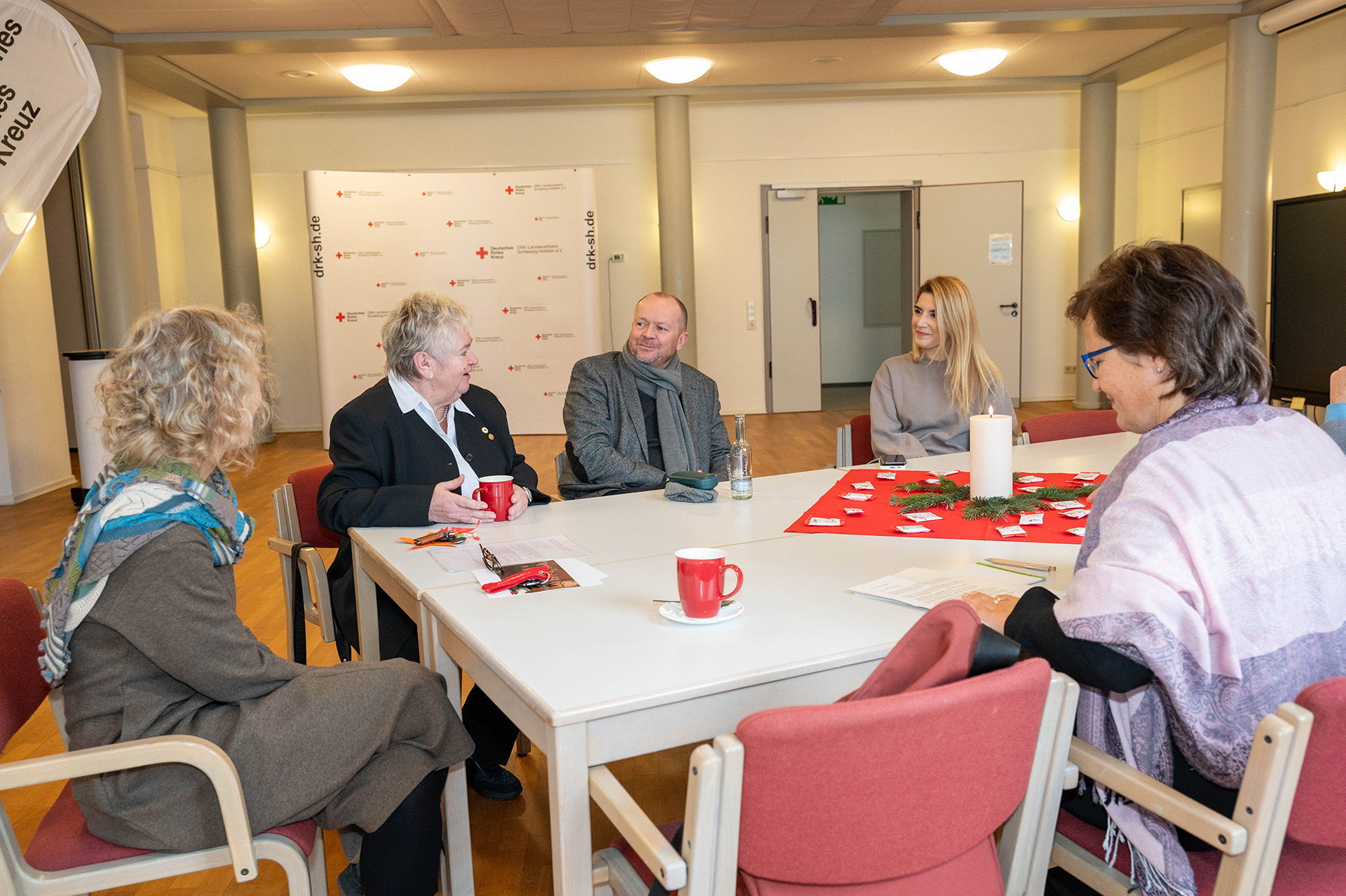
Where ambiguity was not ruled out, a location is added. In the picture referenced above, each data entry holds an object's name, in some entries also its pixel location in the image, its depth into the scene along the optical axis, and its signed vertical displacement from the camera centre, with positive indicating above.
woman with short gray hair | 2.42 -0.38
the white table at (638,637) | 1.31 -0.51
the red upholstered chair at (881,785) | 0.96 -0.50
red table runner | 2.18 -0.51
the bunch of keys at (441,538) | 2.22 -0.49
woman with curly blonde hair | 1.41 -0.50
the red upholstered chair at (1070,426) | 3.58 -0.47
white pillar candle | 2.43 -0.40
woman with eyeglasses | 1.26 -0.36
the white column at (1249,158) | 7.25 +1.00
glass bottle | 2.66 -0.43
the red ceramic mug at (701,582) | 1.55 -0.43
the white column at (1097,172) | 9.15 +1.18
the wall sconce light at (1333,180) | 7.14 +0.79
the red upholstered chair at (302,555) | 2.55 -0.63
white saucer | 1.58 -0.49
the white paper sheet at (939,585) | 1.70 -0.50
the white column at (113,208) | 6.84 +0.90
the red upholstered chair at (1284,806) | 1.08 -0.61
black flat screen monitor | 6.90 -0.03
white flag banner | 4.04 +1.00
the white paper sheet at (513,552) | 2.03 -0.50
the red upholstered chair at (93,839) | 1.33 -0.75
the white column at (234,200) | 8.92 +1.19
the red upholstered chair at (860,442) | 3.97 -0.55
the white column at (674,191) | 9.07 +1.13
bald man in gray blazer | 3.40 -0.31
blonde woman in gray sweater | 3.72 -0.31
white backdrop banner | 8.68 +0.48
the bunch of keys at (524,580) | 1.81 -0.49
